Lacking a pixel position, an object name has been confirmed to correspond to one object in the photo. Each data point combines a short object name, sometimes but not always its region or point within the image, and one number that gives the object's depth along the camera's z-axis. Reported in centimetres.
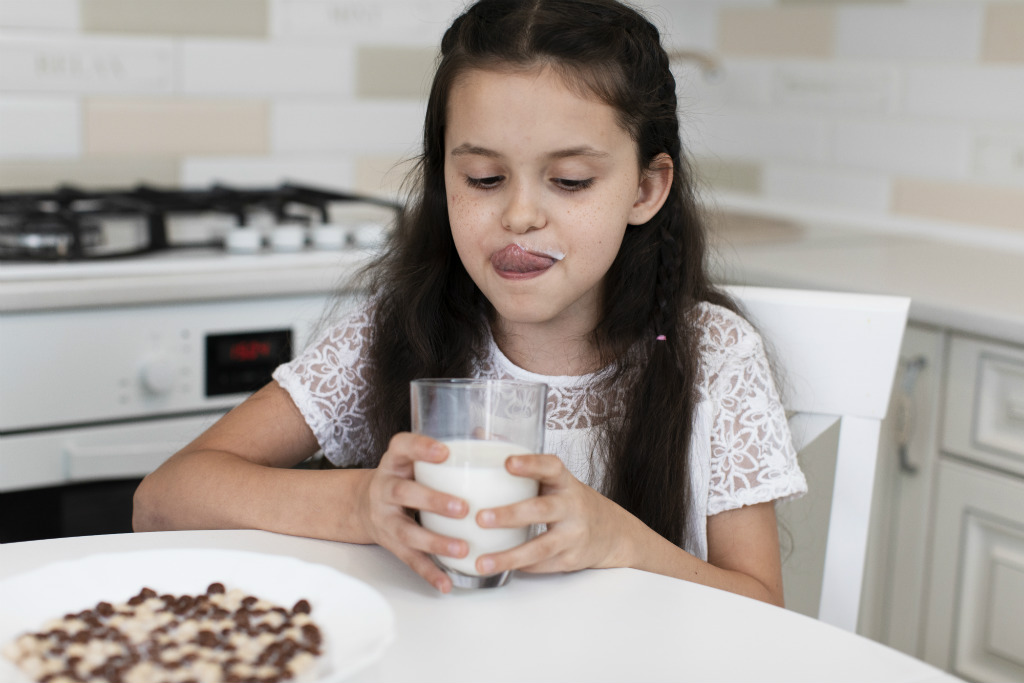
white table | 61
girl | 88
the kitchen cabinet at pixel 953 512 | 142
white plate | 64
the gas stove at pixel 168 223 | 147
